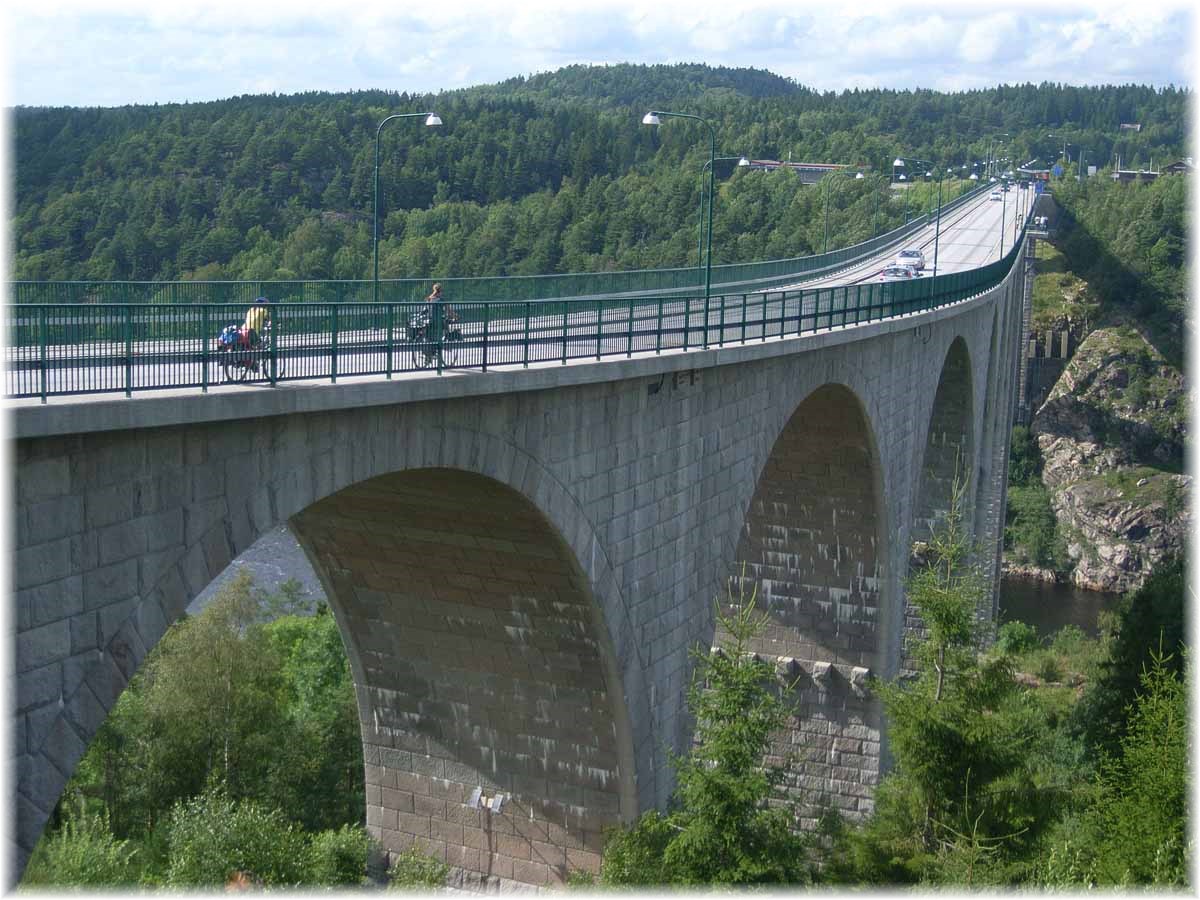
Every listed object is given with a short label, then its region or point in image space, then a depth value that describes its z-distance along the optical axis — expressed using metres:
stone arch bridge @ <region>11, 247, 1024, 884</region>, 12.22
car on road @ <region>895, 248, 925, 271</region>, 69.00
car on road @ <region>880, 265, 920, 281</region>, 59.82
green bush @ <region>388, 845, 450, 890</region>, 24.16
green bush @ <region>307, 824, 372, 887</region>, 24.06
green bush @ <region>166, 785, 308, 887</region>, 22.59
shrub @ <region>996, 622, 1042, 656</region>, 62.81
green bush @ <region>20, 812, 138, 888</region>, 21.80
